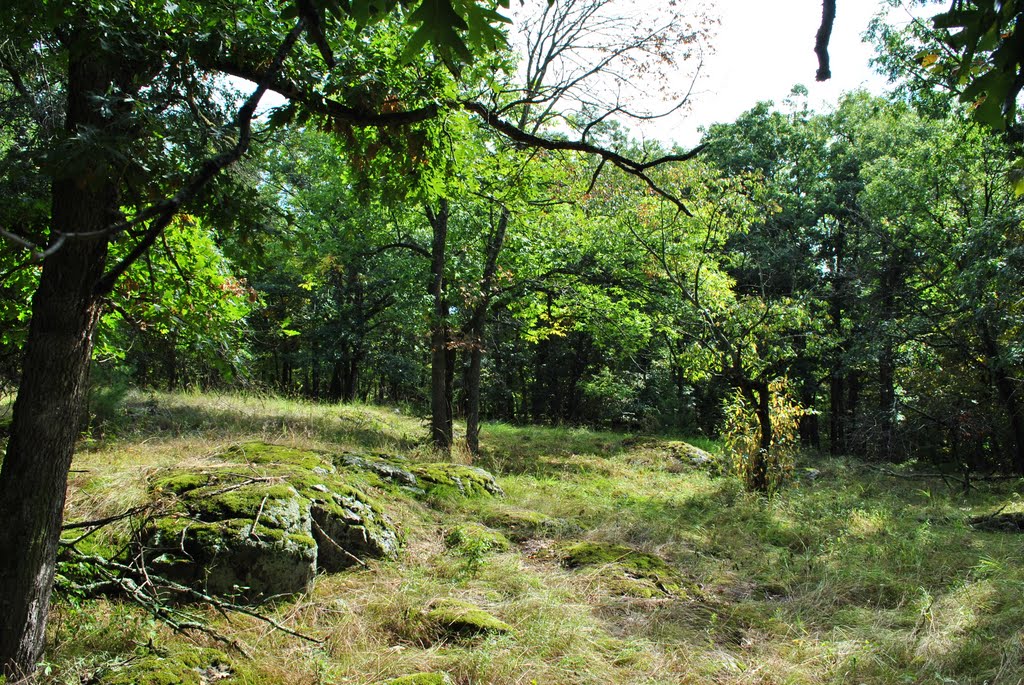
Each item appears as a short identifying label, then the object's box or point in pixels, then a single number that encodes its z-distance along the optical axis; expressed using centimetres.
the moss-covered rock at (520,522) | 587
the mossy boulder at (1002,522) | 660
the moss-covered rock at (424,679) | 293
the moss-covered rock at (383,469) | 659
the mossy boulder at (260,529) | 379
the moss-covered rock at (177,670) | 272
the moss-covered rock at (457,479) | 688
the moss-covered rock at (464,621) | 359
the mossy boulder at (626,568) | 461
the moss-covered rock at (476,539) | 512
